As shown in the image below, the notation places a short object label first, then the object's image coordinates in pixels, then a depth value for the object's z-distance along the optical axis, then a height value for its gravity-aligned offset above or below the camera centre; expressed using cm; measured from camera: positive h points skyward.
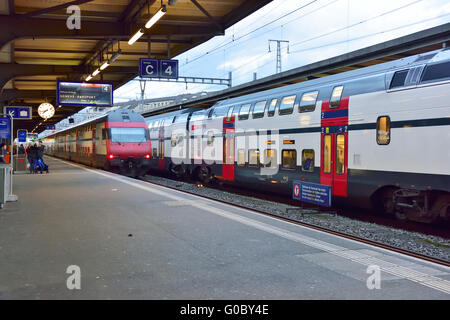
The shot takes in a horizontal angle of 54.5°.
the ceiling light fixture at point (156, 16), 1089 +339
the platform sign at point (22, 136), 2806 +76
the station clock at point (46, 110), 2050 +179
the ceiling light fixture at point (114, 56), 1555 +331
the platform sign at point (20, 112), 1616 +137
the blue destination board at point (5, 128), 1441 +65
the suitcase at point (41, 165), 2054 -82
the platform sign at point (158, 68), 1572 +287
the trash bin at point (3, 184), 928 -77
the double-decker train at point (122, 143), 2141 +21
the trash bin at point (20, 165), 2211 -87
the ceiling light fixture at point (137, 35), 1276 +335
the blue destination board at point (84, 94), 1903 +238
